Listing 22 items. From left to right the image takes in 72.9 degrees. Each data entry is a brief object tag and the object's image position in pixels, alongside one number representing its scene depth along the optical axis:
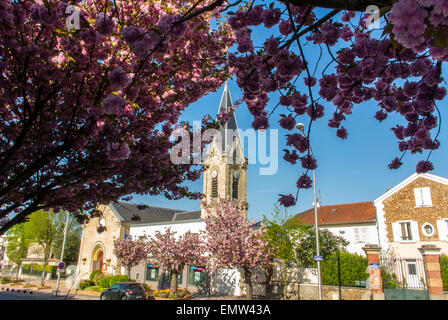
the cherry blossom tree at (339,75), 3.55
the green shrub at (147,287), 29.20
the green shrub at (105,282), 29.33
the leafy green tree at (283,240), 22.80
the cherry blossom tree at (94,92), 3.84
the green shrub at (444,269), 19.05
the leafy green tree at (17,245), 39.59
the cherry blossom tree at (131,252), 30.77
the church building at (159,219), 33.56
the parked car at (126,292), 18.25
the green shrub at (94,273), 33.92
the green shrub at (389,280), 19.57
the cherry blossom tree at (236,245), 21.64
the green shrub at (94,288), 28.89
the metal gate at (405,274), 20.59
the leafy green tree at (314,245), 26.44
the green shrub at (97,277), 33.12
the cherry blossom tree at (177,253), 25.97
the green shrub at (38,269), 45.78
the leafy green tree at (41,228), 39.41
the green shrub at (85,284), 30.82
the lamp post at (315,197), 17.95
